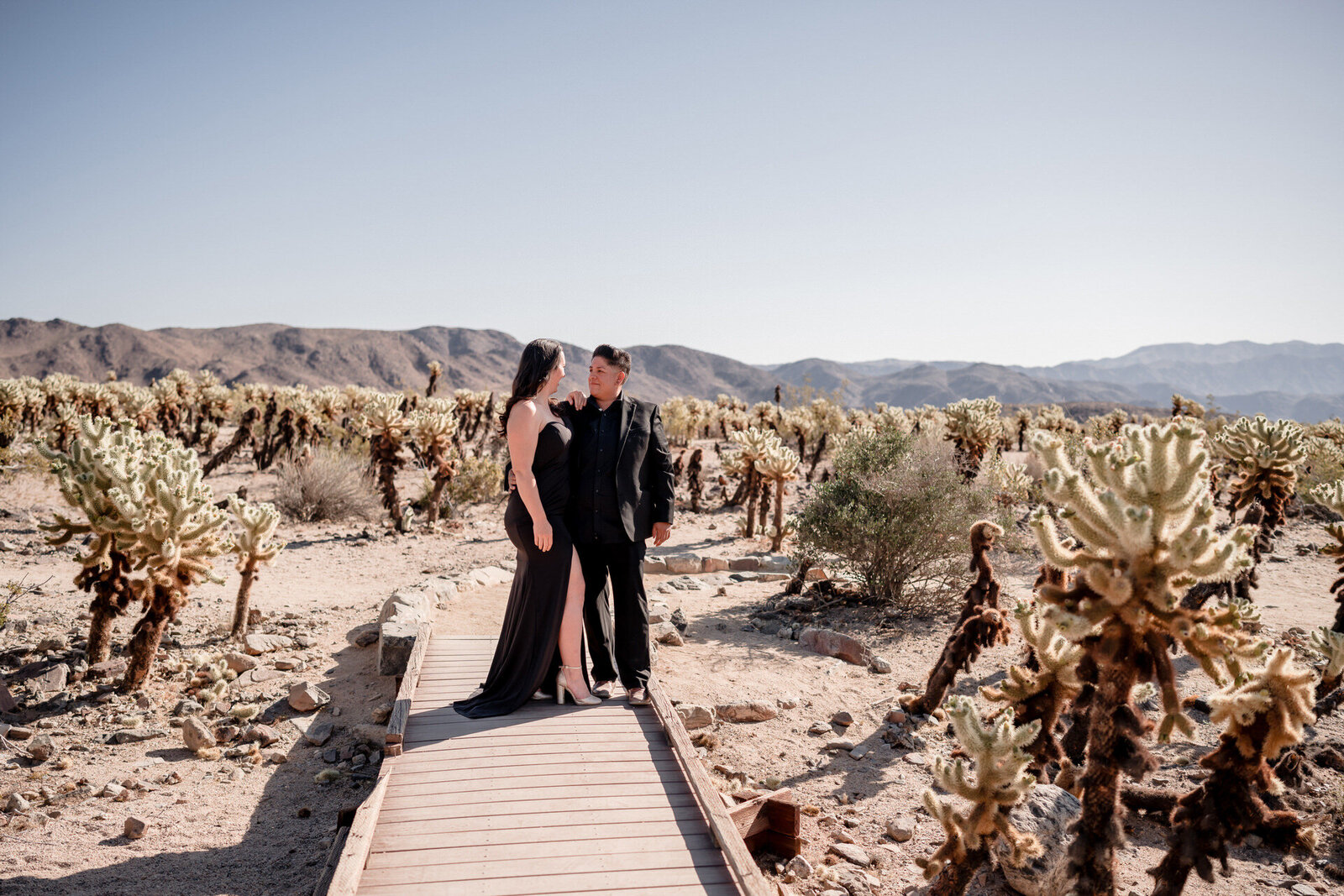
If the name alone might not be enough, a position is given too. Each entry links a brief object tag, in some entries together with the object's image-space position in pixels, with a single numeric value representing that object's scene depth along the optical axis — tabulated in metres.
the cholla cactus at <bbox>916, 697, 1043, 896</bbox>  3.18
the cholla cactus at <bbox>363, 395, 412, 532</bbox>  12.79
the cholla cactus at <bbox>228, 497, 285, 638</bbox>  7.19
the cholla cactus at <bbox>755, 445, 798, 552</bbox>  12.68
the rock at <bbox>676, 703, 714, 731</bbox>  6.08
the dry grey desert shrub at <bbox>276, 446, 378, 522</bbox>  14.23
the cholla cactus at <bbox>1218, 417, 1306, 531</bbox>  8.28
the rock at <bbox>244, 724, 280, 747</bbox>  5.68
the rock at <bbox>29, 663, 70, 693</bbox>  5.82
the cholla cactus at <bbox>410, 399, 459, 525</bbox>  13.46
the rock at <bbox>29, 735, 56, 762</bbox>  5.04
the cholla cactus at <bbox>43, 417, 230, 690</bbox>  5.79
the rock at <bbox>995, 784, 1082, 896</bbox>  3.91
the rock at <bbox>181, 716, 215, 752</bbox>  5.42
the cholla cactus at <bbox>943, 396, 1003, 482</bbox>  16.52
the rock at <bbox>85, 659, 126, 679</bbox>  6.09
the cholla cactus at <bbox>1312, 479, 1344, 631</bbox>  6.24
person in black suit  4.75
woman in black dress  4.48
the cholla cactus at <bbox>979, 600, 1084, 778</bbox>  3.90
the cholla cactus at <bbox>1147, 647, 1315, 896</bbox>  3.03
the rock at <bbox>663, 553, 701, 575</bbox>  11.35
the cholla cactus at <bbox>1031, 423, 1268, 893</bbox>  2.70
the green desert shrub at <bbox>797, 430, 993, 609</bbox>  8.85
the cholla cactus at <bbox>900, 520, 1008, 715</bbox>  5.23
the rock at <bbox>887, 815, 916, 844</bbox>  4.74
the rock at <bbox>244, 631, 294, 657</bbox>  7.09
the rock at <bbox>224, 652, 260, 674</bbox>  6.70
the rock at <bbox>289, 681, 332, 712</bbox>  6.16
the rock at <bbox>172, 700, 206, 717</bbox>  5.87
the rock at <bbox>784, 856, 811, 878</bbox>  4.21
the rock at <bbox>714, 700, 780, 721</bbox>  6.34
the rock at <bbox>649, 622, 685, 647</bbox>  7.93
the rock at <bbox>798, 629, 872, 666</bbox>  7.61
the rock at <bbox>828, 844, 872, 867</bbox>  4.43
